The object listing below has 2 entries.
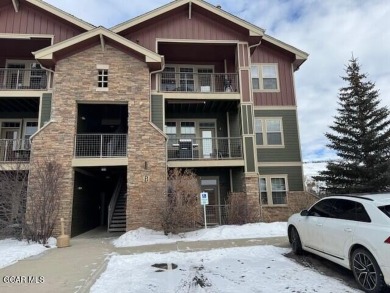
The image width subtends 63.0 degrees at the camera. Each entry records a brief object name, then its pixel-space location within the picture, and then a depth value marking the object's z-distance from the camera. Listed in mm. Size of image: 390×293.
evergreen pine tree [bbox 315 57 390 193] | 18828
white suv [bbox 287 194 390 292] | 5293
